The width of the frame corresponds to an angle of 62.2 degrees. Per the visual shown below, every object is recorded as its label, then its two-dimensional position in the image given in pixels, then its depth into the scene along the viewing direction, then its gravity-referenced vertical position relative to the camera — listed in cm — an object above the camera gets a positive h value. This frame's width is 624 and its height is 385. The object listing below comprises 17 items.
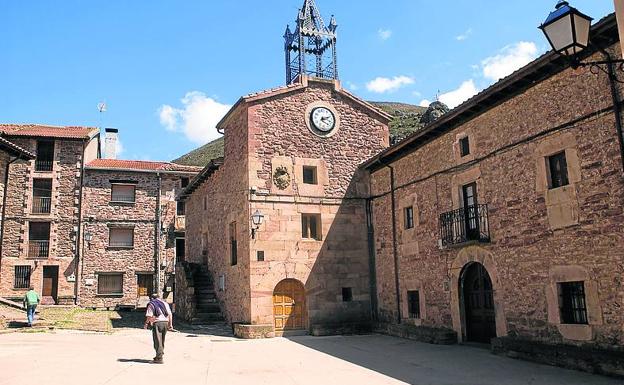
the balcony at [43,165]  2806 +642
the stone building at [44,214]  2686 +372
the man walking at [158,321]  971 -74
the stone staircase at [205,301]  1855 -79
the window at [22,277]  2666 +43
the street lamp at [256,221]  1534 +169
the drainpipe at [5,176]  1845 +399
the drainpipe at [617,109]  837 +255
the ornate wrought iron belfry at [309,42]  2388 +1118
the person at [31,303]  1592 -55
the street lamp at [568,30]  555 +256
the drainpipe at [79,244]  2731 +208
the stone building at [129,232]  2808 +277
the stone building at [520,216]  874 +113
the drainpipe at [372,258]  1665 +54
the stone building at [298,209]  1568 +214
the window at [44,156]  2811 +693
